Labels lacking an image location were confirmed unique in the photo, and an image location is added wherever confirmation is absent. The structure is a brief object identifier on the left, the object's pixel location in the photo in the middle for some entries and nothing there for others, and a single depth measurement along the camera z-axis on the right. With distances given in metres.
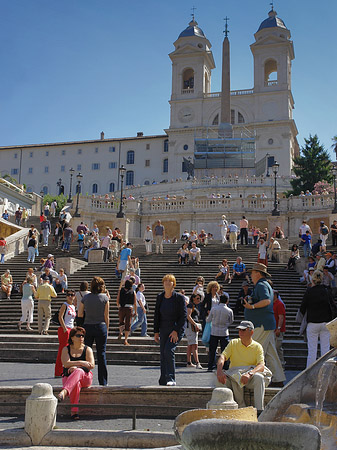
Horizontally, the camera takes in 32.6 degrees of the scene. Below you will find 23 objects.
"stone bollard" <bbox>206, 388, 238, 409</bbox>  5.80
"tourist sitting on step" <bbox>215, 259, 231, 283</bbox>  18.72
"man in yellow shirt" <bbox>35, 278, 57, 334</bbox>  15.00
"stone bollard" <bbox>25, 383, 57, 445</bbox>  6.21
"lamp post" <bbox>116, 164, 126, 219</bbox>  31.38
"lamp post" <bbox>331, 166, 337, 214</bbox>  29.84
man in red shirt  10.37
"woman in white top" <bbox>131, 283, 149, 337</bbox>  14.11
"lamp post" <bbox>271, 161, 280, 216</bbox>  31.17
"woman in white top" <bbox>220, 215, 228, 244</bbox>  28.06
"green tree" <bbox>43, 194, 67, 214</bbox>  60.09
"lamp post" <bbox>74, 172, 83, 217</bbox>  33.22
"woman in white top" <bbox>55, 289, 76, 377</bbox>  9.88
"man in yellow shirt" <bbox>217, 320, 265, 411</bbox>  6.70
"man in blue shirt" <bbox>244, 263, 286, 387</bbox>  8.18
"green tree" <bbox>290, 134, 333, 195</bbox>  52.62
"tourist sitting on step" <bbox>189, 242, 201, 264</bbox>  21.73
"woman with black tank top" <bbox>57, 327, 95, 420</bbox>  7.18
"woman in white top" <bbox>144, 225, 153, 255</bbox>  24.66
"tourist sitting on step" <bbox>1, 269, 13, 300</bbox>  18.75
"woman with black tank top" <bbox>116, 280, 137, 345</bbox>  13.20
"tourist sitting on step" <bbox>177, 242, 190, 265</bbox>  21.98
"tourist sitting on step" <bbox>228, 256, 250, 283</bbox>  18.95
